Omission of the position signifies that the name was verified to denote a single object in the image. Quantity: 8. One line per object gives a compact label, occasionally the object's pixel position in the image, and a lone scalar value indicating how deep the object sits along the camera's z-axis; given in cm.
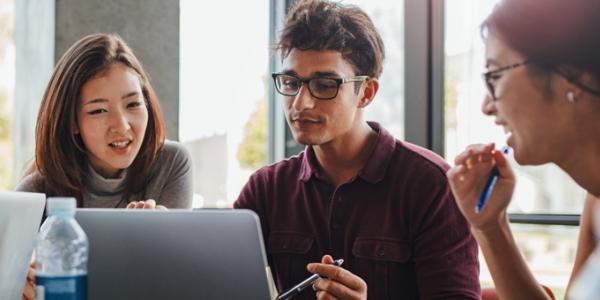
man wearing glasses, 177
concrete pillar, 318
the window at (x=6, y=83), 326
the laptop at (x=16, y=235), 122
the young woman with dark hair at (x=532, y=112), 118
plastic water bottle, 107
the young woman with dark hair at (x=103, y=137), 211
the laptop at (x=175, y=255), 118
